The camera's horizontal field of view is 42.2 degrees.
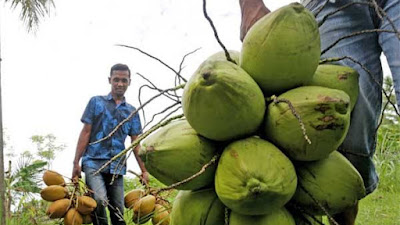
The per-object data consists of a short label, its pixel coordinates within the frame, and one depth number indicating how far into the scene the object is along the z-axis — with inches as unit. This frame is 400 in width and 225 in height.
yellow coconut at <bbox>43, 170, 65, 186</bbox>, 157.5
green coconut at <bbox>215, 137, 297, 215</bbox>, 39.8
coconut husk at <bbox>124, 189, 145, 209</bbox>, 153.4
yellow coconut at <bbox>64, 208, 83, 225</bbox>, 146.5
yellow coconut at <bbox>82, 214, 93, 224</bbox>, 155.5
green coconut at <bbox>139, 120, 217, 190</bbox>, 43.8
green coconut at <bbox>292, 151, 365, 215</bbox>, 44.9
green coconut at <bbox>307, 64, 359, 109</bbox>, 47.4
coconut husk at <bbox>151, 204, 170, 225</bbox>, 105.7
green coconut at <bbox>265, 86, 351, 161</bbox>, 41.8
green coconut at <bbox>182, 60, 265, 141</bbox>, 41.2
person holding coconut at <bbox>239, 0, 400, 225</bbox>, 65.6
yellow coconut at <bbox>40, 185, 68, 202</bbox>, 151.5
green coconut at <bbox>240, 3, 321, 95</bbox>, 44.5
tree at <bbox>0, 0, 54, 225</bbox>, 349.4
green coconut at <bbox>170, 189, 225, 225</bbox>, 45.1
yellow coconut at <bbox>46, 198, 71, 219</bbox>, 146.4
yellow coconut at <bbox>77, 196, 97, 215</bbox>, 152.3
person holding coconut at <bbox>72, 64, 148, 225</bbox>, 170.2
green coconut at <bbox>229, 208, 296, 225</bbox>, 42.8
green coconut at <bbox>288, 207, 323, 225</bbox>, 46.4
